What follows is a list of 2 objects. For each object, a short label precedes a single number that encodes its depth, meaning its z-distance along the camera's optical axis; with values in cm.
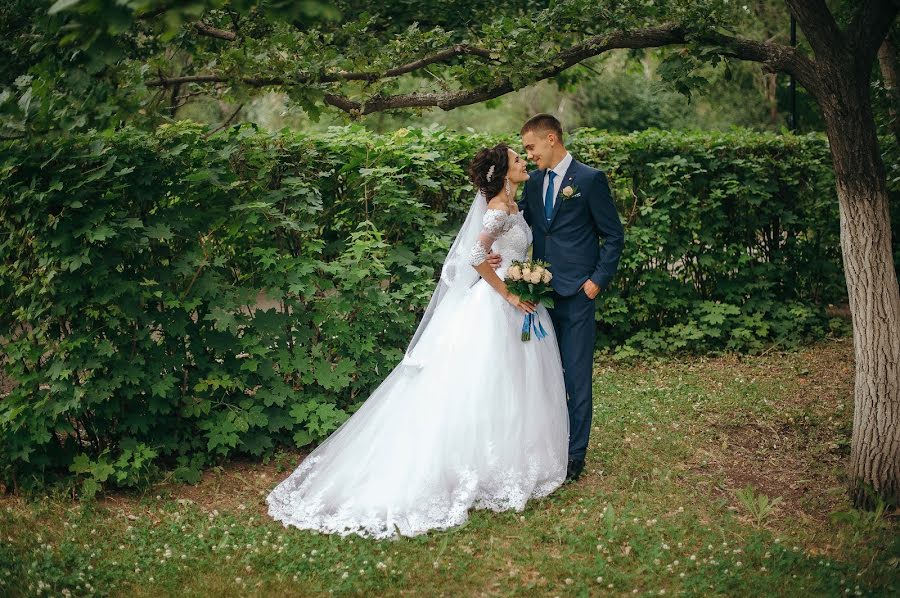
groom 543
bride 507
